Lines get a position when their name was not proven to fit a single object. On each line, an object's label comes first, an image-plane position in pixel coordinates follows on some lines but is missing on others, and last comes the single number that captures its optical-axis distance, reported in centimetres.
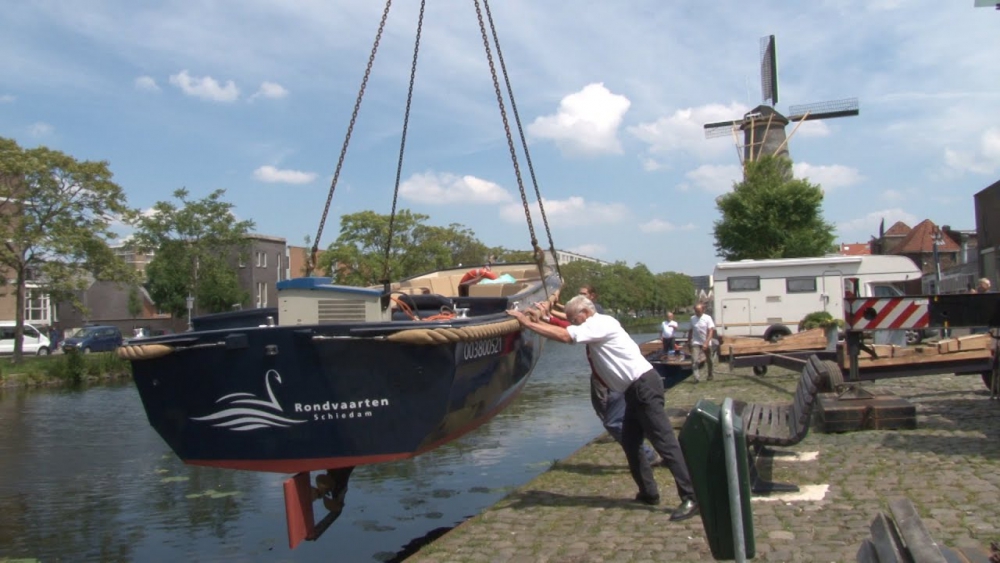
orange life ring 1107
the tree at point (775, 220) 3938
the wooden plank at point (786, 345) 1456
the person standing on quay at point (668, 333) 1733
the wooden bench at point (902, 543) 256
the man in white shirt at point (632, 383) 612
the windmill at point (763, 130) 4969
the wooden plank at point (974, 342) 1073
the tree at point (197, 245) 4775
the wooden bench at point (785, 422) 635
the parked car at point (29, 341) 4066
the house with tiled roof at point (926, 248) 6216
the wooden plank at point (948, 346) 1087
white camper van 2327
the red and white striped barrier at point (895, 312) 990
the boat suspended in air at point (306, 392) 602
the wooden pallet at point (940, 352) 1074
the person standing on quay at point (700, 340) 1562
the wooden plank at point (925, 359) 1080
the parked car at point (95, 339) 4119
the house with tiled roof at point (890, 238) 7175
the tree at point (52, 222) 3166
